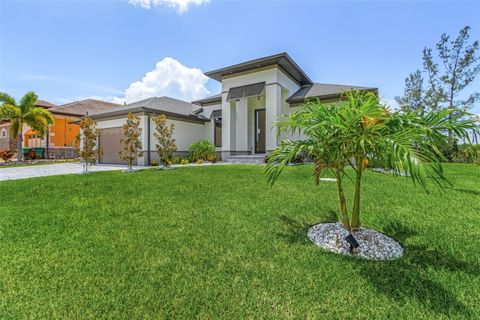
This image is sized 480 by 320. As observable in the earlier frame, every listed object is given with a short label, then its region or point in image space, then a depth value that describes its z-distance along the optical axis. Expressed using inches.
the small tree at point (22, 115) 850.1
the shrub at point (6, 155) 828.0
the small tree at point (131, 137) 507.8
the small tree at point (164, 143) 542.8
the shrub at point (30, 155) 959.6
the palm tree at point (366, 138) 97.3
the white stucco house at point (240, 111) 651.5
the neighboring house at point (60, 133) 1118.4
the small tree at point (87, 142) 504.7
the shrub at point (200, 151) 743.1
